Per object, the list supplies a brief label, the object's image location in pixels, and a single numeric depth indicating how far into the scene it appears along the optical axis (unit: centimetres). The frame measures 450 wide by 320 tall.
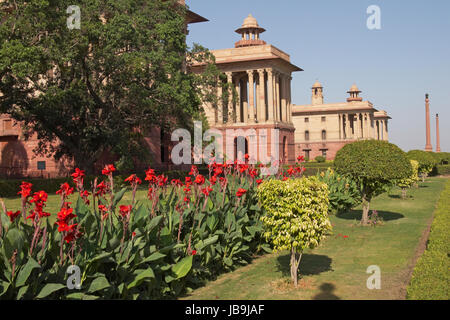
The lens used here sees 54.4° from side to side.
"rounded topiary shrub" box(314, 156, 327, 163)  7994
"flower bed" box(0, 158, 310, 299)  618
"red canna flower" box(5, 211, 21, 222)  623
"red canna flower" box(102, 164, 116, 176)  754
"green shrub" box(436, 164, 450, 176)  5034
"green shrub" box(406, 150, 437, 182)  3412
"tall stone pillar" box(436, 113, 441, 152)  8612
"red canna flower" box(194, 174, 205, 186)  873
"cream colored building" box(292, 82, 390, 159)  9262
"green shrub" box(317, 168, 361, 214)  1934
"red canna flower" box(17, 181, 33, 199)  630
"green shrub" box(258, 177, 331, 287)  831
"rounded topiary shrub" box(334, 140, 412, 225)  1509
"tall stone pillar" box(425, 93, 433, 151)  7575
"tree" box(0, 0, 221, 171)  2311
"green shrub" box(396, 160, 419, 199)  2320
